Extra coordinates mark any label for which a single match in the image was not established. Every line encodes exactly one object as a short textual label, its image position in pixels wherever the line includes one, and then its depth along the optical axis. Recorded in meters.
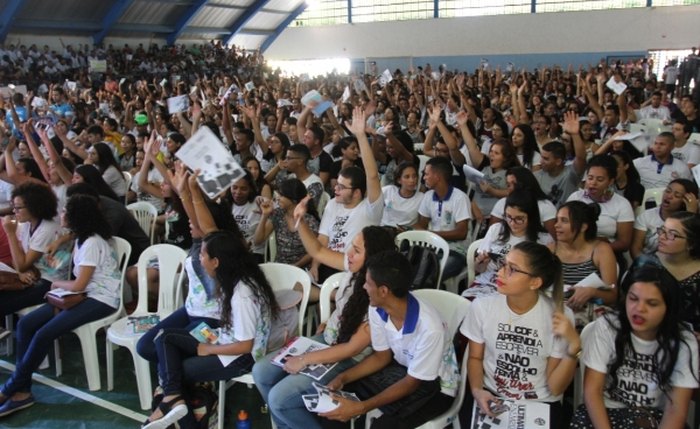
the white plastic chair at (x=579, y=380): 2.24
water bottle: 2.59
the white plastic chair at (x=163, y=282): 3.25
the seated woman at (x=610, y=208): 3.48
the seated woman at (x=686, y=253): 2.56
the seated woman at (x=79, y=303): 3.04
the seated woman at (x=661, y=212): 3.27
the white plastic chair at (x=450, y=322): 2.29
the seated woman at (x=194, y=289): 2.90
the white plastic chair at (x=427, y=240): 3.46
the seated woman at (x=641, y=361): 1.95
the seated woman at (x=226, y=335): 2.57
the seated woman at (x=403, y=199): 4.03
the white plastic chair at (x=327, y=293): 2.86
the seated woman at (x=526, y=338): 2.13
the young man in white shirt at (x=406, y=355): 2.18
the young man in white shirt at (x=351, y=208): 3.40
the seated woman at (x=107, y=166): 5.11
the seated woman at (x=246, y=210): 3.95
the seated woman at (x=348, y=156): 4.77
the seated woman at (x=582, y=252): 2.71
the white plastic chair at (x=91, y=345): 3.21
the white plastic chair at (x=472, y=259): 3.35
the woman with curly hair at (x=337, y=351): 2.35
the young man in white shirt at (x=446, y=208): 3.84
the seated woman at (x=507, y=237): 3.03
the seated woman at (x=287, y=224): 3.54
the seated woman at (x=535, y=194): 3.44
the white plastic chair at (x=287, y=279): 2.97
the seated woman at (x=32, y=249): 3.43
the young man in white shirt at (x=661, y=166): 4.47
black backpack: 3.11
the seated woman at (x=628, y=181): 4.10
